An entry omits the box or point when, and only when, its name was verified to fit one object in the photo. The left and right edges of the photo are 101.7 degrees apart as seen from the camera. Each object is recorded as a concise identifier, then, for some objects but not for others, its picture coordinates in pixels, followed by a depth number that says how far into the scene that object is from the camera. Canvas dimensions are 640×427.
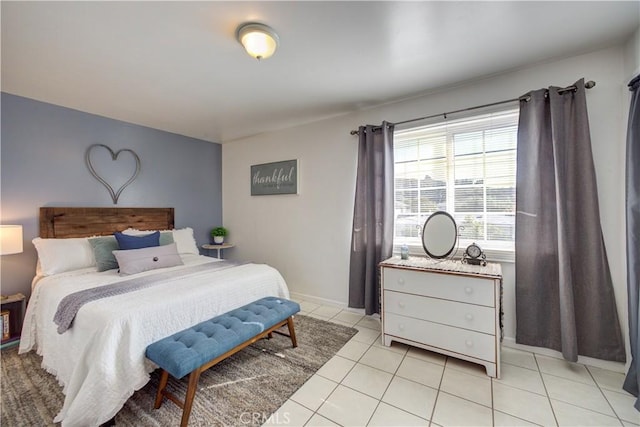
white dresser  1.91
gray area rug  1.53
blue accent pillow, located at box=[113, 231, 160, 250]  2.65
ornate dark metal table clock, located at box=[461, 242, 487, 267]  2.19
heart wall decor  2.98
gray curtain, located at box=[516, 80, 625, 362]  1.88
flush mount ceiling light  1.61
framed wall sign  3.54
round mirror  2.40
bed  1.47
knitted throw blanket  1.70
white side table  3.93
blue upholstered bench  1.46
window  2.29
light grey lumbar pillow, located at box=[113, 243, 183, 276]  2.43
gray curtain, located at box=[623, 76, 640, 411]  1.63
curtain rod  1.91
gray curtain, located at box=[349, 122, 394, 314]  2.74
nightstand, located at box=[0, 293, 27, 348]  2.31
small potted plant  4.09
